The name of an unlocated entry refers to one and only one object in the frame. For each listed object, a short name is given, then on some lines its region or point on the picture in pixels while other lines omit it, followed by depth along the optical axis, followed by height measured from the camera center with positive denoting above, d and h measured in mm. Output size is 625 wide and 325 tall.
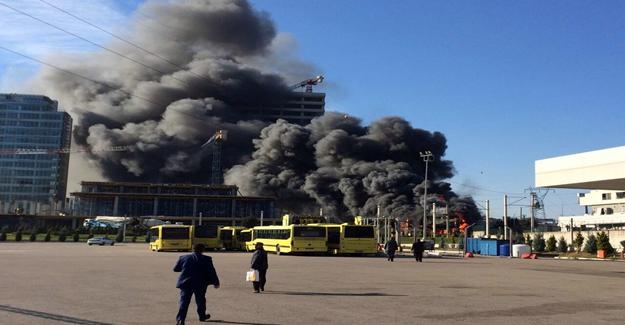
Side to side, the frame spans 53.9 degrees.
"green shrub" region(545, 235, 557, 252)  60469 +498
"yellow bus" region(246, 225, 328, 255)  43438 +129
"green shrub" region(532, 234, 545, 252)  60250 +459
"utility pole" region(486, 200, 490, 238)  73838 +4091
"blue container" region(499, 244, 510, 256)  52975 -199
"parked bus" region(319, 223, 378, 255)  43438 +327
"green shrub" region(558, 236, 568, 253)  59216 +338
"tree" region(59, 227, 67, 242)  76594 -316
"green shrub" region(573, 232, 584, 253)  58406 +766
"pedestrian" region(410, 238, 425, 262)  35562 -294
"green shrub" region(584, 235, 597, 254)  54812 +487
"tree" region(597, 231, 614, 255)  52719 +573
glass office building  145000 +18835
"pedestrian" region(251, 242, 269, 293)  15062 -627
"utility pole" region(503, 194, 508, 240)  68812 +4637
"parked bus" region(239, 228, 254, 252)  50550 +16
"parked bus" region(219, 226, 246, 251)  53500 -80
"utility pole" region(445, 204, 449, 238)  94412 +4749
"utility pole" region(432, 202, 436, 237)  97269 +4279
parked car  63594 -686
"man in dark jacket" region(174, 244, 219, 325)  10070 -668
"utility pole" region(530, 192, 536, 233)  77938 +5930
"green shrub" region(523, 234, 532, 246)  65869 +973
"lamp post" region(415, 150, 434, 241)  59688 +8900
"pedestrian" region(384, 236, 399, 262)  35531 -283
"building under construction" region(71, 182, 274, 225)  128000 +7294
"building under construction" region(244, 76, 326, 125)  163250 +36571
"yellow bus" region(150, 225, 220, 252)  47594 +48
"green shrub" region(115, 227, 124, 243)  78188 -226
